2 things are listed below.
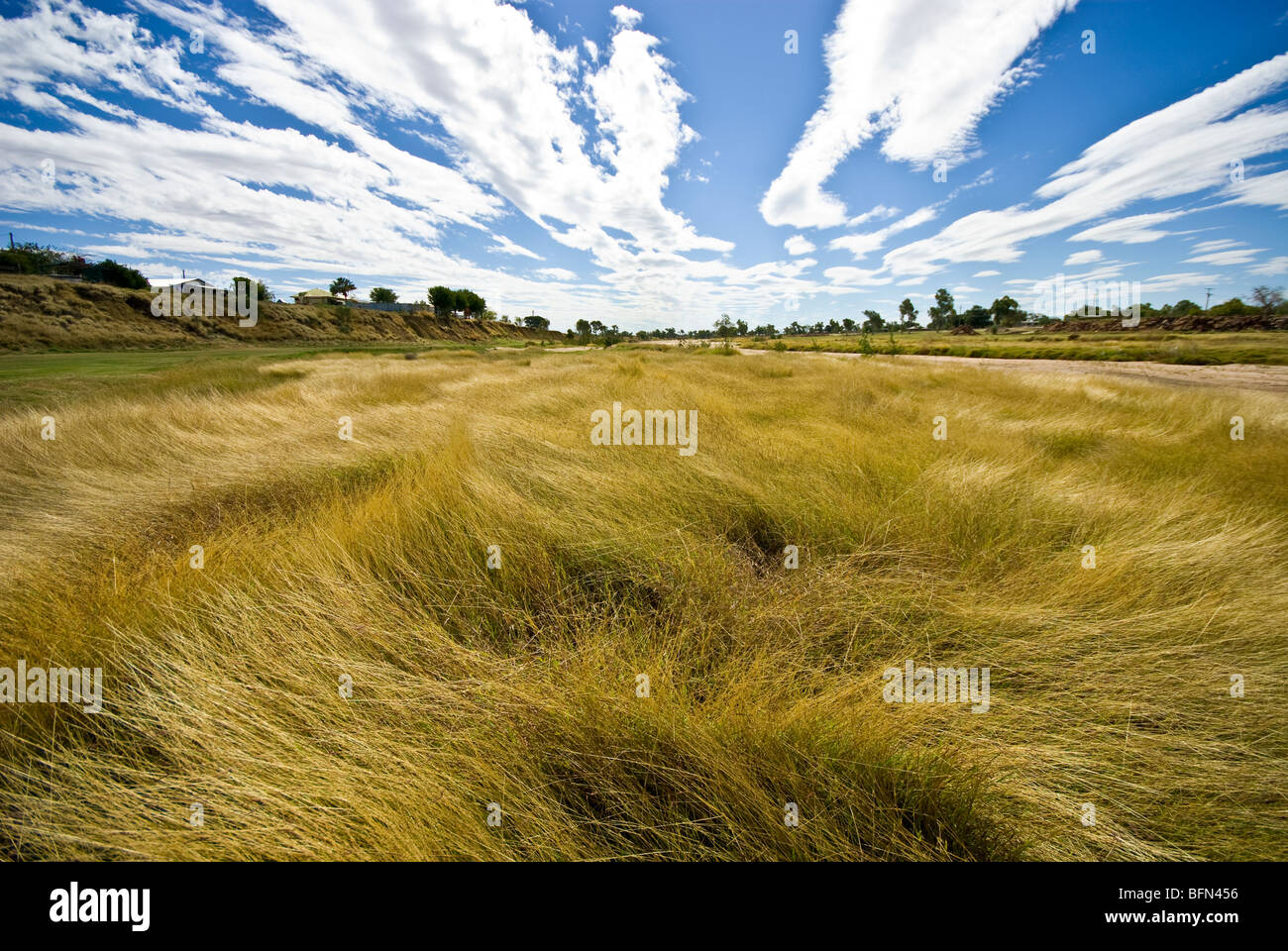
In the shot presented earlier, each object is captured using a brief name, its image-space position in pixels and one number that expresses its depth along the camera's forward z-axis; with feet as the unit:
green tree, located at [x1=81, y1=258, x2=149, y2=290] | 161.99
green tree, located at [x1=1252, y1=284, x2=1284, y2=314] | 103.65
